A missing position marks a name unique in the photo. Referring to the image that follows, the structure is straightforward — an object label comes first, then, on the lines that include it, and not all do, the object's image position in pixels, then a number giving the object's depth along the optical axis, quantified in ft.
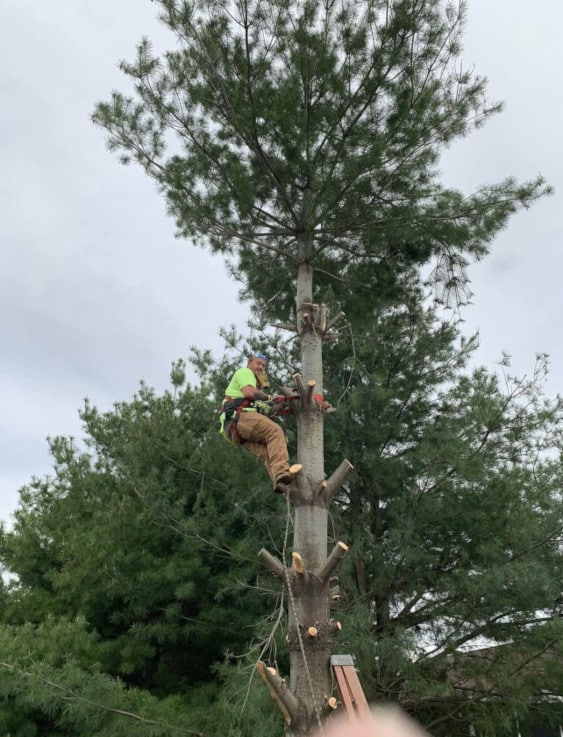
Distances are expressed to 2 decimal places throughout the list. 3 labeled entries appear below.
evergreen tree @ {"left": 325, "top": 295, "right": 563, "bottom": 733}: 19.20
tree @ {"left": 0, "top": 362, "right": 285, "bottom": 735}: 22.45
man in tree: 14.73
